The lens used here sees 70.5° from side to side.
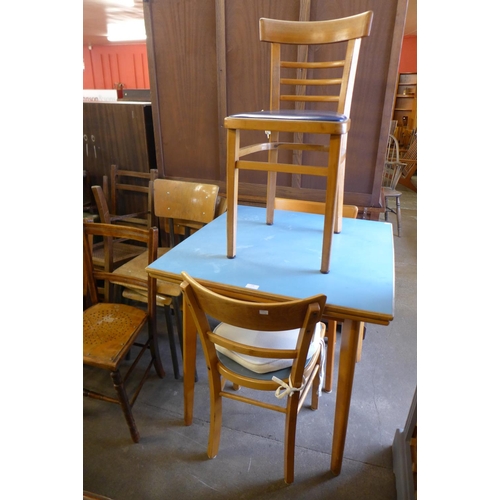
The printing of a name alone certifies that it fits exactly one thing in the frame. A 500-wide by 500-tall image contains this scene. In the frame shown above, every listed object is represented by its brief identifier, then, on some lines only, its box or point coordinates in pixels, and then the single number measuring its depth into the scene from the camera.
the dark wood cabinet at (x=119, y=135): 2.53
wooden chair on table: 1.17
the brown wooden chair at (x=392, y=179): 3.70
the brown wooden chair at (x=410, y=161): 4.89
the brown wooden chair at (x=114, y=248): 2.12
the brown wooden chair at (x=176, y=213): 1.84
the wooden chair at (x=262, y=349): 0.92
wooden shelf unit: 5.97
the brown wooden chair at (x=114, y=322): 1.38
